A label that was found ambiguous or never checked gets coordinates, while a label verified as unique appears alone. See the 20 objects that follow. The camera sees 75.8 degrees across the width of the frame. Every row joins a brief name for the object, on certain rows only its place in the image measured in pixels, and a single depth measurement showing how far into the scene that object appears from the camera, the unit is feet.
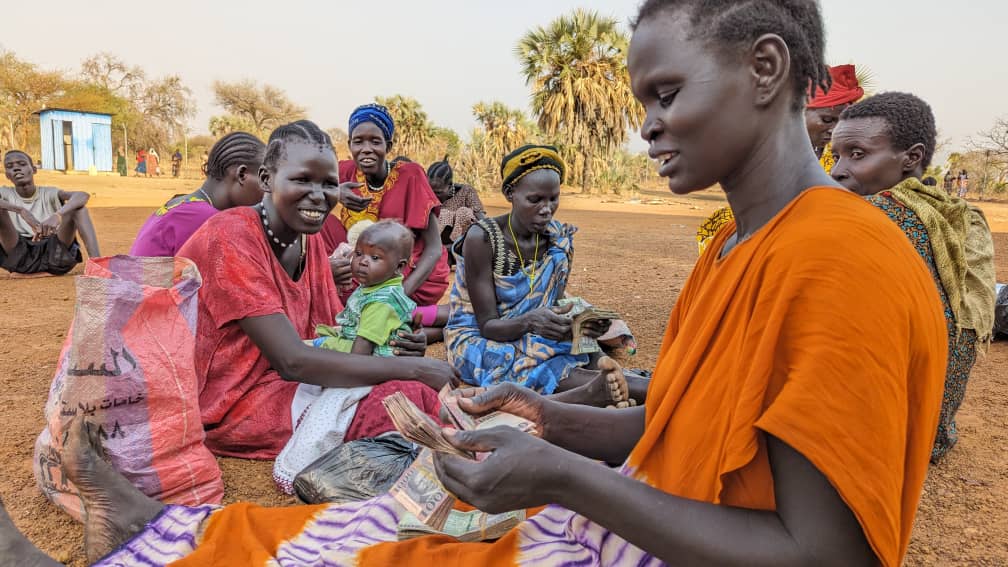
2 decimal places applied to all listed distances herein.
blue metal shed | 103.55
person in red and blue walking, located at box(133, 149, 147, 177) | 116.42
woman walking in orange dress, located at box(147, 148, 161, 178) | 113.80
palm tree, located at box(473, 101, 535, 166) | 90.89
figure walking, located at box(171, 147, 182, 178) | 109.29
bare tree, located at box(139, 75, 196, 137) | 136.87
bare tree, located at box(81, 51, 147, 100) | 129.08
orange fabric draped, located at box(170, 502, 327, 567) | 5.67
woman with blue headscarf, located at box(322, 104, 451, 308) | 17.35
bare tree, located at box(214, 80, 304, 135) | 145.18
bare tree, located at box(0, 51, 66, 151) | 105.19
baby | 10.19
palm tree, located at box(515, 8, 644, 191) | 87.92
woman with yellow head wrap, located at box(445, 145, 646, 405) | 12.83
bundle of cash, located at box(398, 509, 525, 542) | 5.64
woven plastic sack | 7.41
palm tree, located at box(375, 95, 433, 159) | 98.94
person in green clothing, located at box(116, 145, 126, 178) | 110.32
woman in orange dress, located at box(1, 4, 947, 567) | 3.39
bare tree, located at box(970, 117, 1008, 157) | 66.22
